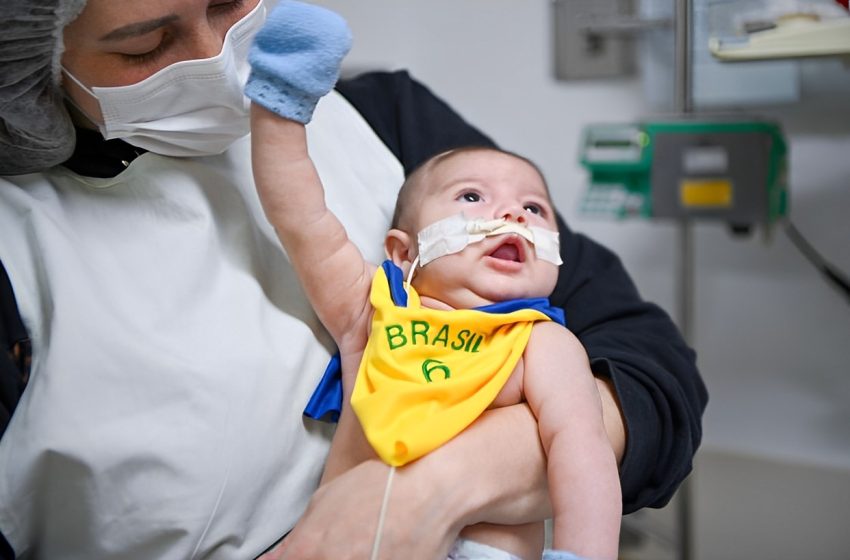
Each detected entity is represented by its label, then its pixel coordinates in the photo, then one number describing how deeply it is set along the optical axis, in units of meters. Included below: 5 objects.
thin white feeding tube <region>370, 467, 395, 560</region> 0.89
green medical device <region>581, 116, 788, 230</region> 1.86
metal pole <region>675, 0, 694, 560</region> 1.94
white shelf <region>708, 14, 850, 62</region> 1.64
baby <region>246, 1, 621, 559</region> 0.92
